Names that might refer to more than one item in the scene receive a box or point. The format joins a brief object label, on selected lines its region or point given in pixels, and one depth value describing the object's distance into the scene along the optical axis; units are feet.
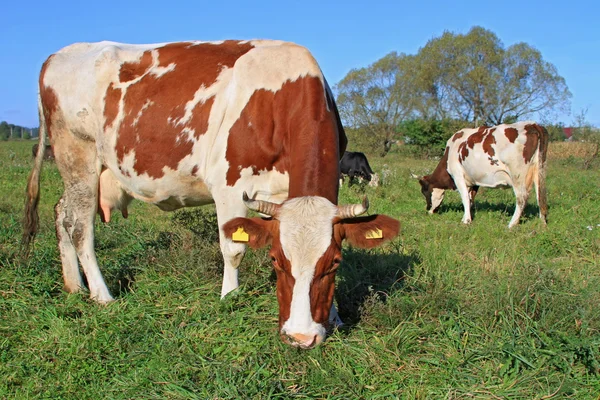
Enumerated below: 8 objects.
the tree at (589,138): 87.45
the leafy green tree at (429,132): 130.00
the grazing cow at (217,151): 12.41
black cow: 59.52
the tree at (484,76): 134.82
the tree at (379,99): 141.69
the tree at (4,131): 190.39
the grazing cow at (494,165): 36.86
